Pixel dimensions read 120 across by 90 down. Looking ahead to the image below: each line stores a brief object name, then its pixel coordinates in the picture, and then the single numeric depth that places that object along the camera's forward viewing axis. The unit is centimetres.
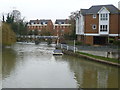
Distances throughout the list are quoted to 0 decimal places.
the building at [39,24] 8550
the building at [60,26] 8105
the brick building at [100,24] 3631
